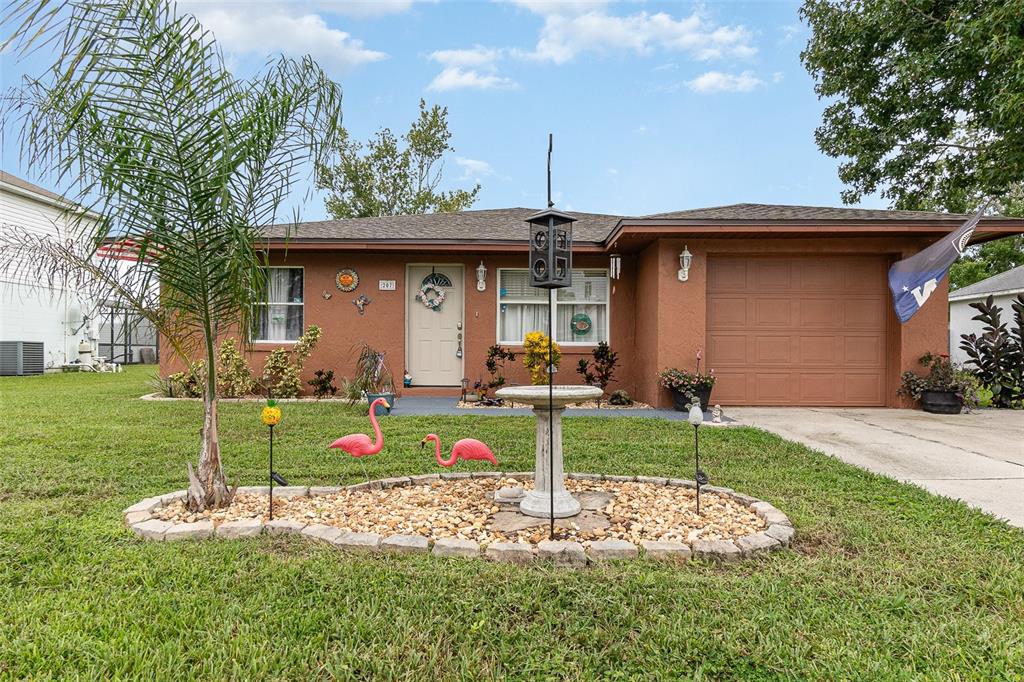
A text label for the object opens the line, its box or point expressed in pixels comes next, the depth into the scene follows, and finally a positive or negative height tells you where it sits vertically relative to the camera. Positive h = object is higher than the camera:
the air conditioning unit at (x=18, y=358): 13.30 -0.41
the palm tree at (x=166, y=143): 2.80 +1.06
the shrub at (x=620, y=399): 8.40 -0.82
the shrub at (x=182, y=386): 8.64 -0.69
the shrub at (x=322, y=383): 8.92 -0.64
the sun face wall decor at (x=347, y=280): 9.21 +1.03
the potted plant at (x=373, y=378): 7.53 -0.51
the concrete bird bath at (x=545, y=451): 3.25 -0.65
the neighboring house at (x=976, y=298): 15.74 +1.46
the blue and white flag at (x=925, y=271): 6.70 +0.95
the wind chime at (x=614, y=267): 8.27 +1.15
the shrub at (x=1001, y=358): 8.31 -0.16
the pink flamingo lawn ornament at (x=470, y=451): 3.81 -0.73
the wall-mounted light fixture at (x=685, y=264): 7.80 +1.13
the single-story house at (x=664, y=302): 7.89 +0.67
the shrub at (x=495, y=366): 8.66 -0.35
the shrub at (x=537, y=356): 8.22 -0.17
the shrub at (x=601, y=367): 8.74 -0.36
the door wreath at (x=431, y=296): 9.41 +0.79
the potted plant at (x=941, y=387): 7.57 -0.55
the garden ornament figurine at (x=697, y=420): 3.26 -0.43
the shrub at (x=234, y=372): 8.54 -0.46
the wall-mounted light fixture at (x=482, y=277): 9.14 +1.09
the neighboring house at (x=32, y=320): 13.50 +0.54
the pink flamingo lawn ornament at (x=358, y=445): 3.71 -0.68
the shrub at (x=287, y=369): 8.52 -0.41
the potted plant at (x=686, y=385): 7.61 -0.55
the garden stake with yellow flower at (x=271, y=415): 3.25 -0.42
